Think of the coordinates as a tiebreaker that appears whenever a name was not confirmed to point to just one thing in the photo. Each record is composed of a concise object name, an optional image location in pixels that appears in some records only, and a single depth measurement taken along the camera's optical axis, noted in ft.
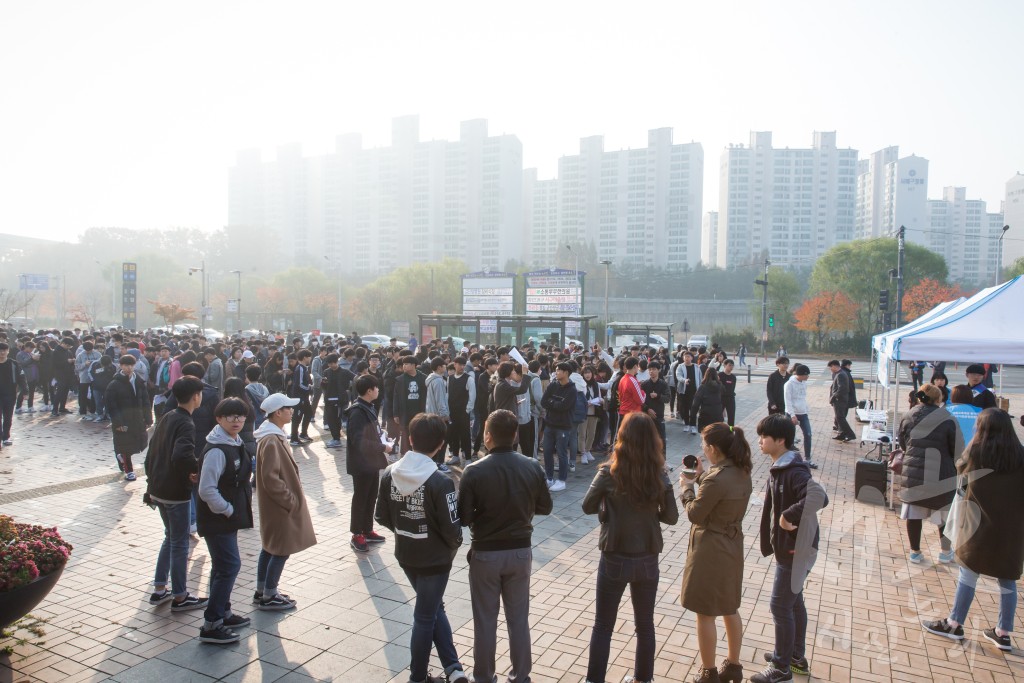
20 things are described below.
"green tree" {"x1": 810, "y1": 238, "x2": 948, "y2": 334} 163.32
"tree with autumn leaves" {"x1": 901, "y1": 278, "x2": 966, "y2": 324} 155.33
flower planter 13.41
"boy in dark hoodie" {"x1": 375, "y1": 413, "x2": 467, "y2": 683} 12.50
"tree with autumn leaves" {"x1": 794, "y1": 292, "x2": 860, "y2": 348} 162.71
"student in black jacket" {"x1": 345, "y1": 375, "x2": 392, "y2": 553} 21.04
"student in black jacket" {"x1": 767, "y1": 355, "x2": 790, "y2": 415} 39.45
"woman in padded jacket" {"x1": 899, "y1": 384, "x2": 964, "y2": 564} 20.88
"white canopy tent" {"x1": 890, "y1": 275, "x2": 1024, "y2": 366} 25.46
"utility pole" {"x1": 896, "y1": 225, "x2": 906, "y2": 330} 87.15
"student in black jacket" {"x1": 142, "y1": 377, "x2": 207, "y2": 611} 16.24
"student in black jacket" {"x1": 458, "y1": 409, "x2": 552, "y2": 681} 12.37
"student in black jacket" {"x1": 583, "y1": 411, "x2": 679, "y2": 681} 12.26
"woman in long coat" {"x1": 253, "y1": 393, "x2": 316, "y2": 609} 15.61
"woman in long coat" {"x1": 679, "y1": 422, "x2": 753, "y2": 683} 12.60
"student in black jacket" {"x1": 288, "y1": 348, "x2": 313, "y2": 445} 38.83
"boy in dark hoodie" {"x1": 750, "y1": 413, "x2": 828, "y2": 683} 13.21
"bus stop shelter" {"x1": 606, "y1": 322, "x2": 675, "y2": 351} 88.65
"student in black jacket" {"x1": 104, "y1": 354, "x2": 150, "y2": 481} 27.86
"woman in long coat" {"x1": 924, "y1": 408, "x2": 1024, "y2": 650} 15.17
